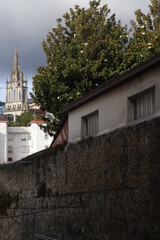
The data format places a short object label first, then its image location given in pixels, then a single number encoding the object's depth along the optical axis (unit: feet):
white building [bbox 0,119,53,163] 351.67
